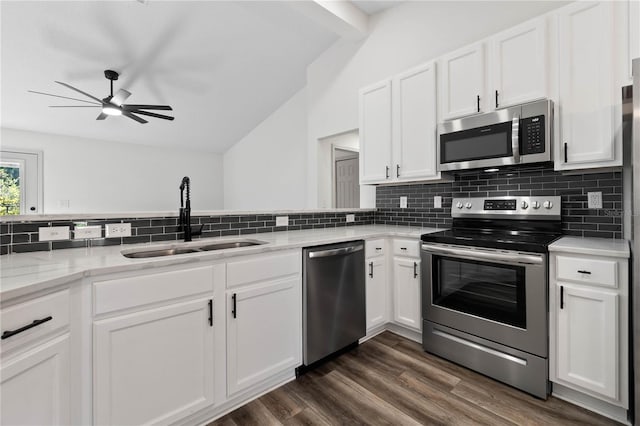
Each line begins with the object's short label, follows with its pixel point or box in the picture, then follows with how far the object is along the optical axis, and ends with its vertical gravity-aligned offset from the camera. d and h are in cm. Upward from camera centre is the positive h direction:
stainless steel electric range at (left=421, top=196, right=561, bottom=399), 168 -52
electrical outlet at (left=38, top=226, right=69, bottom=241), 152 -11
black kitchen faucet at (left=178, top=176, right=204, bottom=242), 186 -5
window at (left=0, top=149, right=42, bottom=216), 480 +55
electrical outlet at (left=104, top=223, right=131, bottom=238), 169 -10
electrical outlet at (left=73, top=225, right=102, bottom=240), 161 -10
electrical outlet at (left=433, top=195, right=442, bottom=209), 279 +10
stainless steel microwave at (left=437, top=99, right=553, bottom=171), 187 +53
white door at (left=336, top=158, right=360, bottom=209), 462 +47
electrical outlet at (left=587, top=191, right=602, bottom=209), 192 +8
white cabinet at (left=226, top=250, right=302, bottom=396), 157 -62
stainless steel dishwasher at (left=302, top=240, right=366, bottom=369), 191 -61
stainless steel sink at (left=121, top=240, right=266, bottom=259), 163 -22
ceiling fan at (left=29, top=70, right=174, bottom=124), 361 +140
